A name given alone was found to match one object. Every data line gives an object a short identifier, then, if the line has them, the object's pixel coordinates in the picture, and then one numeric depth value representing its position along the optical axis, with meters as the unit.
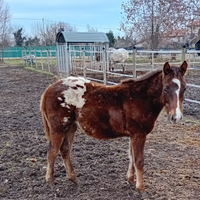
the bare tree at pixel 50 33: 45.98
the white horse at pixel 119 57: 14.24
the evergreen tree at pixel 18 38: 48.38
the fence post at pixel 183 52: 5.84
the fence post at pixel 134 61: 6.63
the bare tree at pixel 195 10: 16.89
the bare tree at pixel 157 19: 18.31
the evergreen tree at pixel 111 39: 36.47
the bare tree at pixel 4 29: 34.62
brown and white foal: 2.62
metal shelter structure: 13.94
